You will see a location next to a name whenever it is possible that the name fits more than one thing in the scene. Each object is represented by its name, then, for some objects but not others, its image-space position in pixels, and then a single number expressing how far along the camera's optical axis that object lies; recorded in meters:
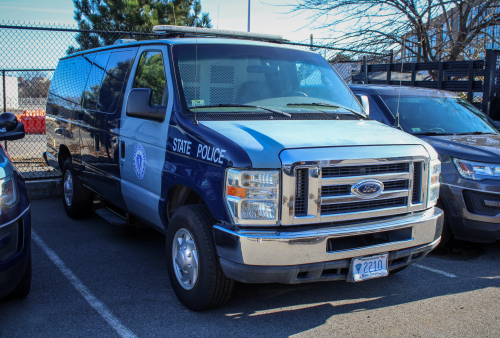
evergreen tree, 17.69
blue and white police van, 3.21
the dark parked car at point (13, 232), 3.33
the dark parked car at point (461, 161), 4.97
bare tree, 11.38
